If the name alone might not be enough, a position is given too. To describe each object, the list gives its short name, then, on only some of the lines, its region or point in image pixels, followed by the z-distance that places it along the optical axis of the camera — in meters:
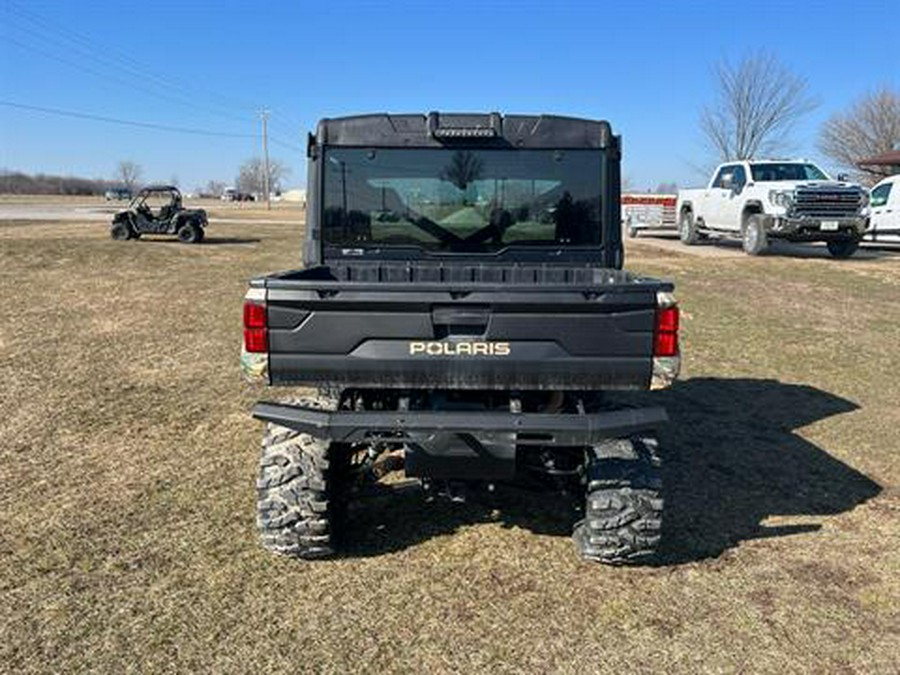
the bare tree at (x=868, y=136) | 48.88
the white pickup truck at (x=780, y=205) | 15.44
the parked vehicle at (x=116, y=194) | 91.69
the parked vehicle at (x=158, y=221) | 21.83
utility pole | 76.00
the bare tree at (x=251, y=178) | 164.75
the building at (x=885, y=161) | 36.25
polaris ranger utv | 3.26
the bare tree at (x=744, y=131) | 39.53
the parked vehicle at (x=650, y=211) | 24.47
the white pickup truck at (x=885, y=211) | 18.62
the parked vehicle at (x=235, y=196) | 118.11
